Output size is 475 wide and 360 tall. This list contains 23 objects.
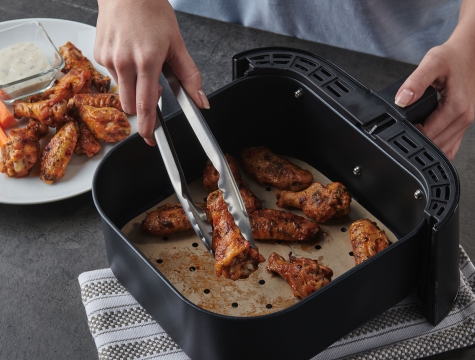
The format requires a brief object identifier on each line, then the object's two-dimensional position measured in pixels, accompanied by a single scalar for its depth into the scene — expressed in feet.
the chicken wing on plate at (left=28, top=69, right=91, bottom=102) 6.23
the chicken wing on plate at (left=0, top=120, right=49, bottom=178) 5.47
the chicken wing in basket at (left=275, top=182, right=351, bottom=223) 4.87
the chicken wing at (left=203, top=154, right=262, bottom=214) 5.01
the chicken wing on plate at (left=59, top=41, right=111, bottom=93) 6.39
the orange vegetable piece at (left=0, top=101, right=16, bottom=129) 6.01
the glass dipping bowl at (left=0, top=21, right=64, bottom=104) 6.25
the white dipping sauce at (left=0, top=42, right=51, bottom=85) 6.35
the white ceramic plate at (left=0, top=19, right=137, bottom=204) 5.33
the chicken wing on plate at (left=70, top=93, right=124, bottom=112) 5.99
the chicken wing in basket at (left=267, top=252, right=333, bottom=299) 4.41
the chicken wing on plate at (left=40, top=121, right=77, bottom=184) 5.51
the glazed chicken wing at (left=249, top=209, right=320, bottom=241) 4.80
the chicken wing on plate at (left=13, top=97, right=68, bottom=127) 5.87
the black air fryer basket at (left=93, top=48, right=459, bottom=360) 3.89
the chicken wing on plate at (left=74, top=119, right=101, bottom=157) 5.74
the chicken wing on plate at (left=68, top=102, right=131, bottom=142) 5.75
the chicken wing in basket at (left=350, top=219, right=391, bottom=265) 4.54
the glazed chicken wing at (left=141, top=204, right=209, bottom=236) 4.81
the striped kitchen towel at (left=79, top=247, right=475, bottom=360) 4.41
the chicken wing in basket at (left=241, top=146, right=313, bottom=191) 5.20
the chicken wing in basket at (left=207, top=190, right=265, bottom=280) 4.07
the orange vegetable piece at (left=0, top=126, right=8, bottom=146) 5.78
